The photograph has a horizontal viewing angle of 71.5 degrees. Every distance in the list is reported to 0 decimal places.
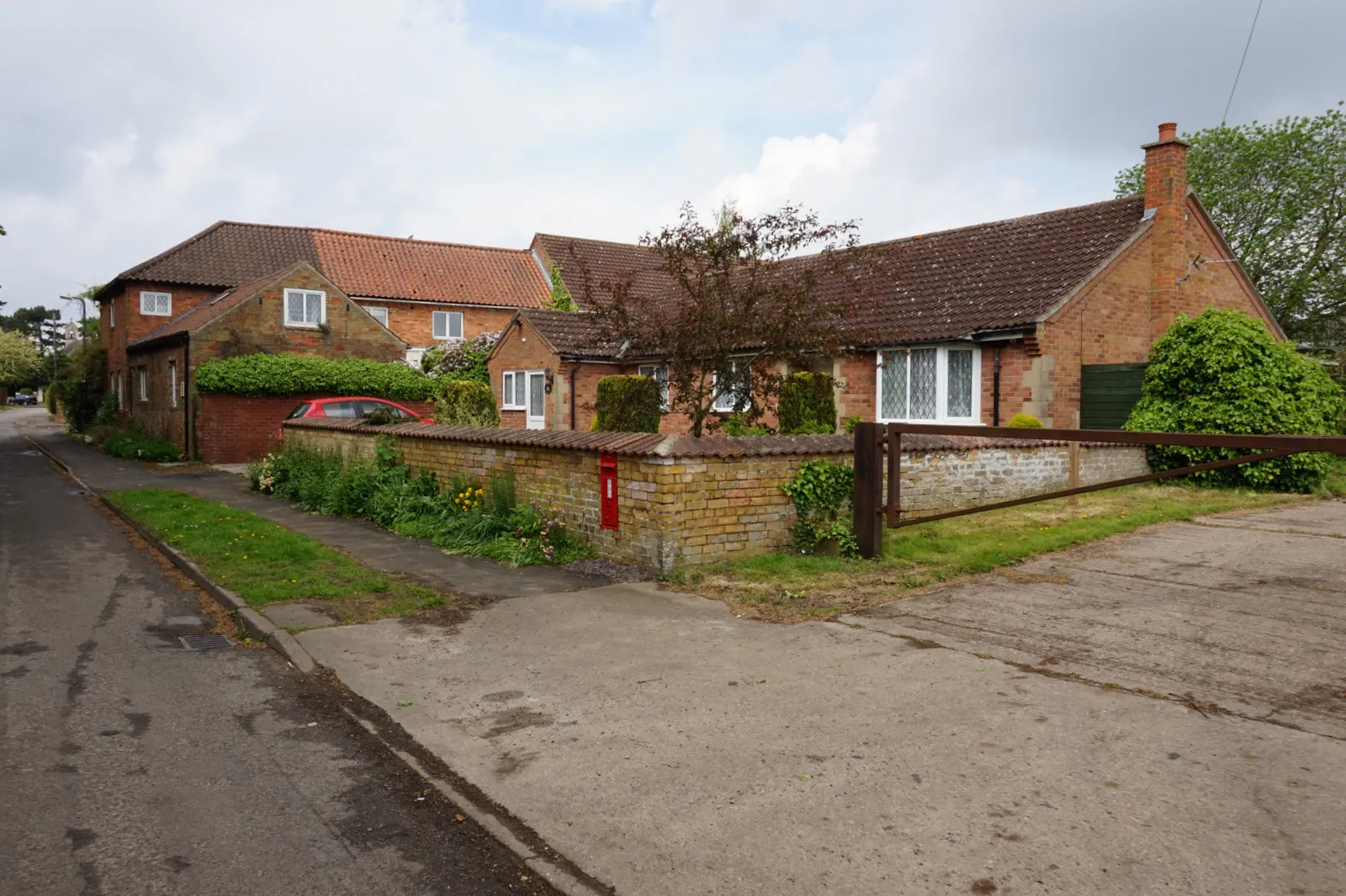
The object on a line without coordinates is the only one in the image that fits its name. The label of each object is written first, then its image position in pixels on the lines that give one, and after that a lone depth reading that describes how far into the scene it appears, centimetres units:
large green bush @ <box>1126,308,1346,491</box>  1543
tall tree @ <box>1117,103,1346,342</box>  3145
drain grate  699
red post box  930
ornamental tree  1185
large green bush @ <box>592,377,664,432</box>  1543
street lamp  6159
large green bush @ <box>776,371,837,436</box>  1680
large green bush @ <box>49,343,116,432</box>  3850
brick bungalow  1742
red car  2153
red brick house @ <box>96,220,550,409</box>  3328
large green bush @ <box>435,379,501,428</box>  2212
